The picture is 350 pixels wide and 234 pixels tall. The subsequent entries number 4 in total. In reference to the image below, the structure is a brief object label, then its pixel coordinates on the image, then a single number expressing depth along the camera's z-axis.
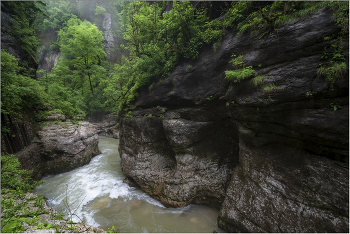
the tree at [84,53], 19.25
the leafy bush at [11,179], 4.90
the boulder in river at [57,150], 8.72
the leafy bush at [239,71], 4.93
